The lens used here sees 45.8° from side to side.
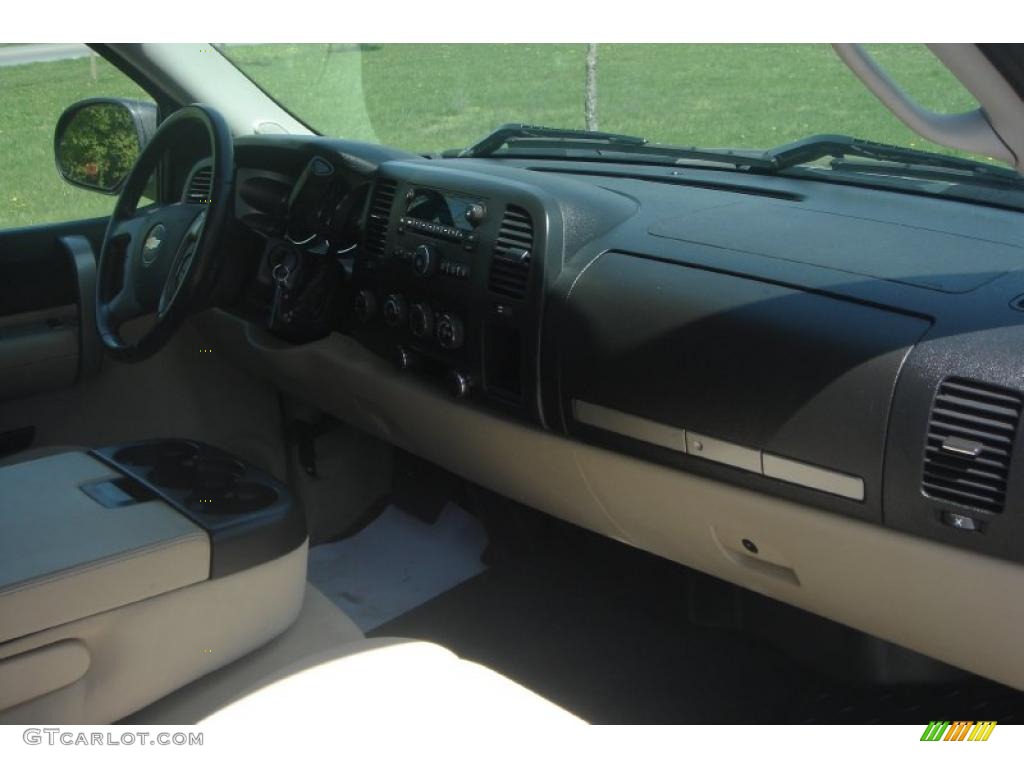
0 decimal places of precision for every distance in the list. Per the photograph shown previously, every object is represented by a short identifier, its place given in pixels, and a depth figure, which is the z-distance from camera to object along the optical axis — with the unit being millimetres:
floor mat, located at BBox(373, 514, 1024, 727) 2617
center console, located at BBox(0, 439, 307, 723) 1761
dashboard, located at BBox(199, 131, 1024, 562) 1850
